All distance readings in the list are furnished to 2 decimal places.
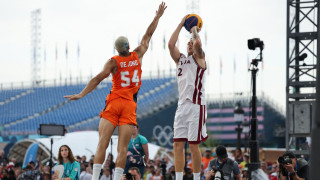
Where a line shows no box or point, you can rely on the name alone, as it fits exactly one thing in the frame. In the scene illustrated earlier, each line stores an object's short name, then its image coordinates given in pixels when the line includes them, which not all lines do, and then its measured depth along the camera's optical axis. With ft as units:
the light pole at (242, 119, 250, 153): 93.77
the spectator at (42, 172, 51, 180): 55.33
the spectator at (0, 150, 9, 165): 78.95
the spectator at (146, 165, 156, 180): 61.26
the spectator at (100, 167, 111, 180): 59.21
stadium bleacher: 169.37
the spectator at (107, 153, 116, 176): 56.91
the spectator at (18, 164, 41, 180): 59.72
